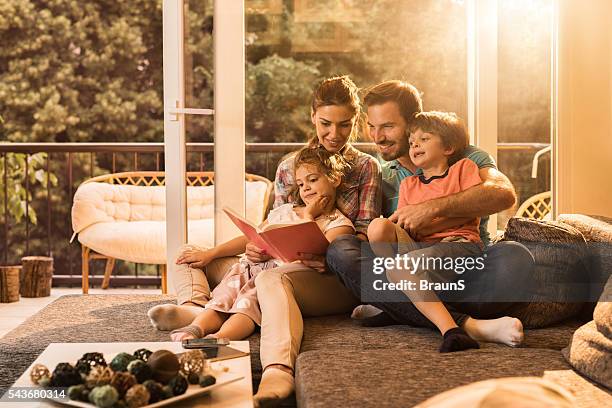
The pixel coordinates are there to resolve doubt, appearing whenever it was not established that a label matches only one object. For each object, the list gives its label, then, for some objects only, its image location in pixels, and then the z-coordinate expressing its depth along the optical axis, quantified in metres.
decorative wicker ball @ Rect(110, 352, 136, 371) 1.67
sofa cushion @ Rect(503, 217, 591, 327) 2.34
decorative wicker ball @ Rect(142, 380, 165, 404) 1.56
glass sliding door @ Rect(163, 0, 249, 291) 3.25
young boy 2.23
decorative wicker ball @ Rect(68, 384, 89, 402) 1.55
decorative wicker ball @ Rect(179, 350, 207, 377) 1.68
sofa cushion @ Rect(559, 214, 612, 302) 2.37
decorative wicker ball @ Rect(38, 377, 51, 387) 1.65
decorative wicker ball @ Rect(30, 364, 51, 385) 1.67
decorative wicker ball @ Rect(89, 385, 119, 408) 1.50
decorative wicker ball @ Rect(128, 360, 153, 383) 1.62
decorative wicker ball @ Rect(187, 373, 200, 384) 1.66
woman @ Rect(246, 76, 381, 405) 2.16
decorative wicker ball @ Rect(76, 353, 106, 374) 1.66
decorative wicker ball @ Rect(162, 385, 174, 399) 1.58
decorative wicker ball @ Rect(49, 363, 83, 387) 1.64
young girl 2.45
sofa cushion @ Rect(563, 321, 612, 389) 1.79
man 2.31
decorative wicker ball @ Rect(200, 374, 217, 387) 1.64
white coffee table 1.61
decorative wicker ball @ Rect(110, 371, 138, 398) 1.55
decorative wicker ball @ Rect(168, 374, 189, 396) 1.59
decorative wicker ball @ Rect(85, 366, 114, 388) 1.57
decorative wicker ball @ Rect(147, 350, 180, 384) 1.64
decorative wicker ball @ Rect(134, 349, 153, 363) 1.75
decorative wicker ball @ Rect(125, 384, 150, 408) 1.51
